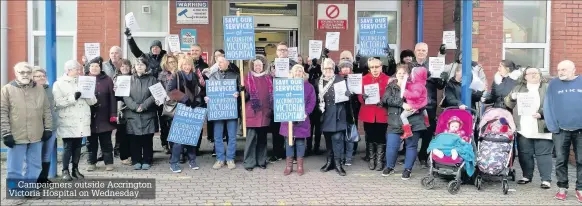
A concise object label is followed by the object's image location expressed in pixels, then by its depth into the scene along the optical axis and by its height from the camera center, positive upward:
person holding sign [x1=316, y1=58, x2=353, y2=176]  8.19 -0.44
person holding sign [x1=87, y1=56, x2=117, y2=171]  7.94 -0.49
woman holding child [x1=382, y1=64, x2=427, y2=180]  7.87 -0.57
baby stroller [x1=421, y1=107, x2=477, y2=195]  7.32 -1.01
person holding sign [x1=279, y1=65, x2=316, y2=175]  8.13 -0.67
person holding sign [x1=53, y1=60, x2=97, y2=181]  7.47 -0.43
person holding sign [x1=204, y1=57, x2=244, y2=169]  8.39 -0.73
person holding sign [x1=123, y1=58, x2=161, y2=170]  8.10 -0.33
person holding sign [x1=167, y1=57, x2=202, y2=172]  8.23 -0.10
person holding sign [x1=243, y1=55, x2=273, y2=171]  8.34 -0.32
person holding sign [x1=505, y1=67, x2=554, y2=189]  7.50 -0.59
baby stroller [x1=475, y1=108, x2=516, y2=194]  7.38 -0.84
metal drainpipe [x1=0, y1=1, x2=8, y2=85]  10.67 +0.72
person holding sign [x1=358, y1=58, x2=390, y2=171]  8.48 -0.56
